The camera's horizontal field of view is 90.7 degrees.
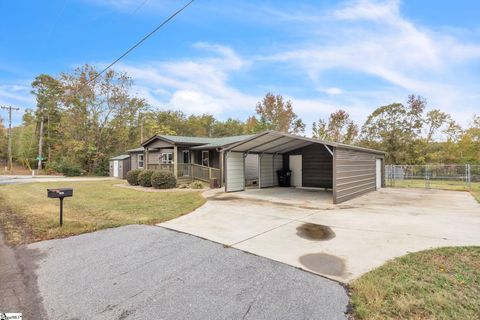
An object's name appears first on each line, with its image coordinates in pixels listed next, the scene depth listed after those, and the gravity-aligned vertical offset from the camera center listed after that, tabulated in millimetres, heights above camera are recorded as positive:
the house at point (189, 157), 14945 +295
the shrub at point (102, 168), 29056 -873
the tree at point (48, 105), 34531 +8160
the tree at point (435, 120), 27219 +4671
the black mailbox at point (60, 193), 5270 -710
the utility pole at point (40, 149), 31766 +1633
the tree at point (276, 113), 33572 +6863
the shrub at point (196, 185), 13782 -1417
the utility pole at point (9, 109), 29297 +6455
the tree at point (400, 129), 26406 +3593
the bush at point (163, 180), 13422 -1083
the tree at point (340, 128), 31469 +4365
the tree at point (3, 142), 39778 +3123
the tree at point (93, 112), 28109 +5971
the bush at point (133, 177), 15398 -1044
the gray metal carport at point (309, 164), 9336 -168
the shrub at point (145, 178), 14346 -1036
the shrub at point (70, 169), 27656 -971
